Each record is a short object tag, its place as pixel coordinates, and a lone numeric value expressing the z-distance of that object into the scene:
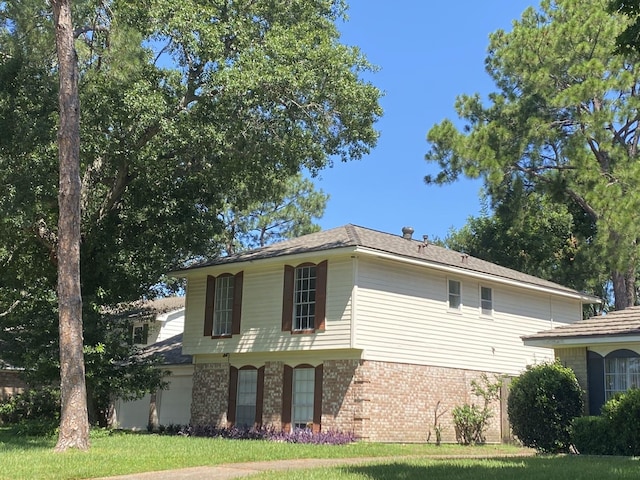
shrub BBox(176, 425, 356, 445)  20.38
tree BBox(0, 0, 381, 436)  20.42
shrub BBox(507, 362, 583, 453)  17.94
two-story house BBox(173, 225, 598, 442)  21.23
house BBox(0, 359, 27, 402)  34.16
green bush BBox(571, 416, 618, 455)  16.44
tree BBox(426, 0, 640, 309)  27.08
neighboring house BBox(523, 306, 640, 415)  17.70
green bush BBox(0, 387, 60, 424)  27.90
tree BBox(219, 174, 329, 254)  49.06
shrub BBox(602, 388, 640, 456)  15.93
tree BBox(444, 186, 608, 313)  35.03
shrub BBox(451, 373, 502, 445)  22.72
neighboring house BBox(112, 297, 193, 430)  27.31
